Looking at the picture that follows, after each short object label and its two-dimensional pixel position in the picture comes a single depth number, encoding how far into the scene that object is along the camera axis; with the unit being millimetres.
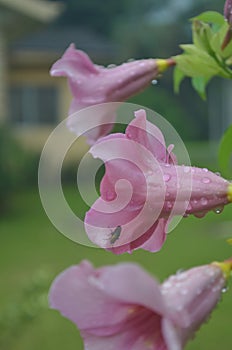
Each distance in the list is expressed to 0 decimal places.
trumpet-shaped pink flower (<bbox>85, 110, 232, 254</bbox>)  549
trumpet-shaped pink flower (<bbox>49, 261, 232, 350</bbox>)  477
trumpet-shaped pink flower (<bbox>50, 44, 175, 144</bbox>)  689
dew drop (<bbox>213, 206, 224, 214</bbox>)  573
